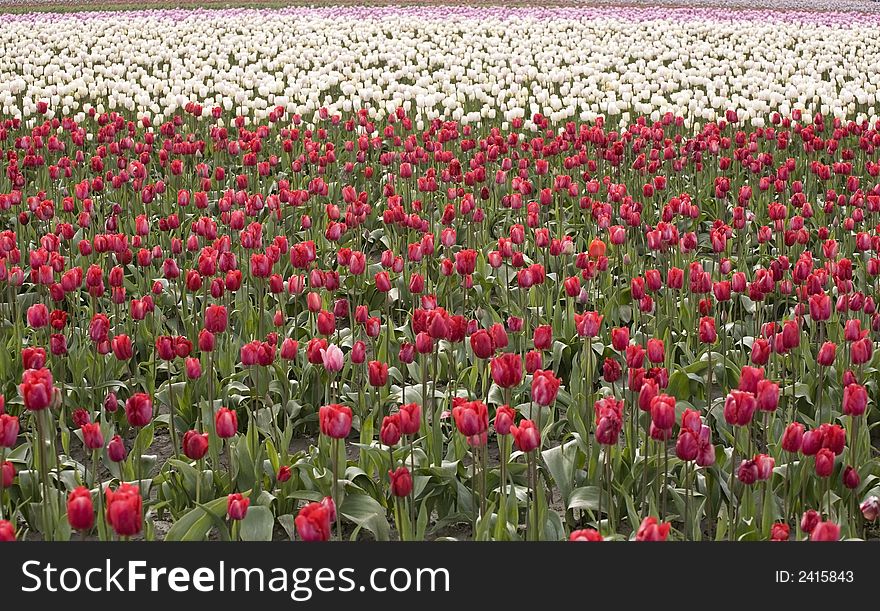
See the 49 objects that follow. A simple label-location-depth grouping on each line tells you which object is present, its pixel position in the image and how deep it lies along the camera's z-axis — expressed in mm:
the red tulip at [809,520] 2803
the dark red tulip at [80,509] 2590
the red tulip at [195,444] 3240
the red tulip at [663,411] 3008
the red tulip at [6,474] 3066
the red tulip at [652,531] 2484
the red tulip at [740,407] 3045
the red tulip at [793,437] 3002
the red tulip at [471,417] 2982
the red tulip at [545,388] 3283
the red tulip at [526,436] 2998
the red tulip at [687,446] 2994
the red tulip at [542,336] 3968
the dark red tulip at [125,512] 2529
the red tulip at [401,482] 3010
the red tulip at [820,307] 4113
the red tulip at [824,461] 2959
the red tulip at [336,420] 3033
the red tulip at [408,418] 3035
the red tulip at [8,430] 3012
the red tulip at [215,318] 4172
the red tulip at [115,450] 3354
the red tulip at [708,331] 4062
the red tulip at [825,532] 2463
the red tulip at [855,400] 3182
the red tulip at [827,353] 3826
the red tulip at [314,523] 2553
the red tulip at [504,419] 3104
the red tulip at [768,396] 3148
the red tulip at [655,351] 3832
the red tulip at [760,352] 3751
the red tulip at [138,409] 3357
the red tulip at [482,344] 3551
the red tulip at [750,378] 3215
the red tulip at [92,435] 3271
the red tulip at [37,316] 4172
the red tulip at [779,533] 2811
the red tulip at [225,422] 3346
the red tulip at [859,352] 3729
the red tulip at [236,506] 2947
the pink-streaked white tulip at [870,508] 2971
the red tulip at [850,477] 3111
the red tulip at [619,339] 3982
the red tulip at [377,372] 3750
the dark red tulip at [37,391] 3000
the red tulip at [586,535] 2516
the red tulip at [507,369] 3252
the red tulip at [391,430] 3062
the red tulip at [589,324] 4133
